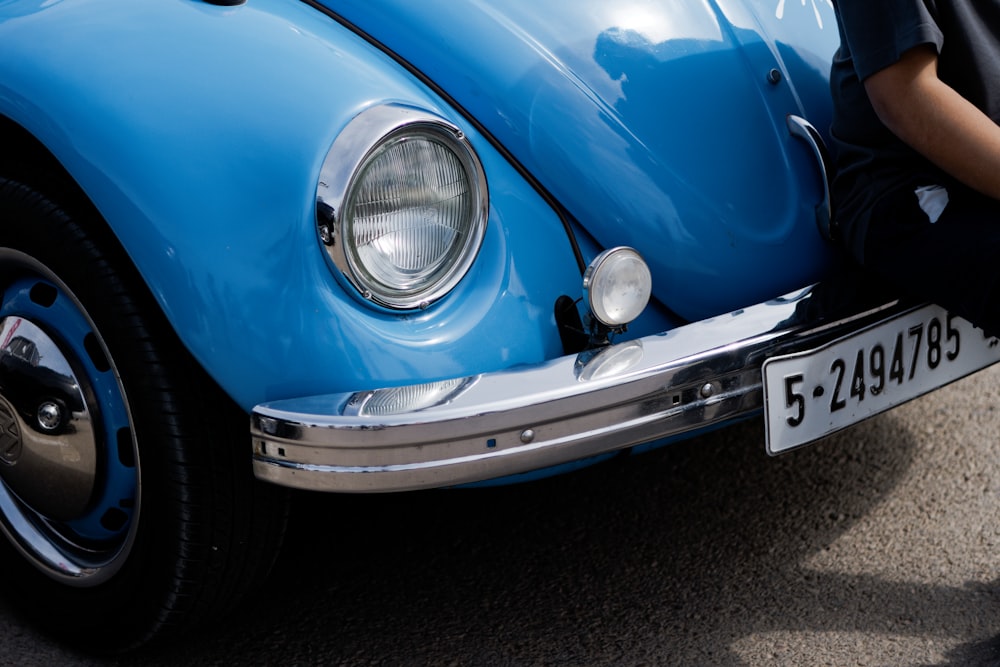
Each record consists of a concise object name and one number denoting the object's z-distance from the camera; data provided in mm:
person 2654
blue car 2562
